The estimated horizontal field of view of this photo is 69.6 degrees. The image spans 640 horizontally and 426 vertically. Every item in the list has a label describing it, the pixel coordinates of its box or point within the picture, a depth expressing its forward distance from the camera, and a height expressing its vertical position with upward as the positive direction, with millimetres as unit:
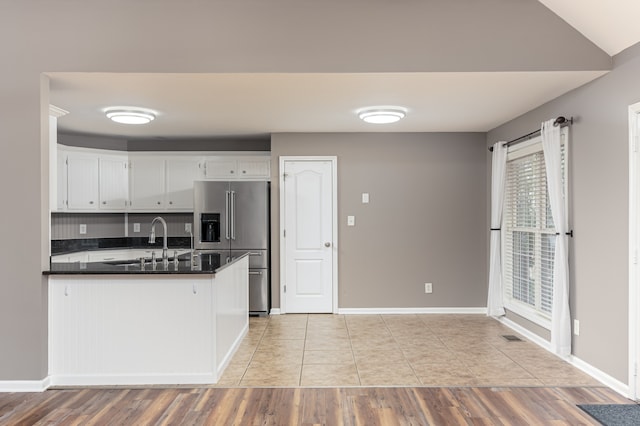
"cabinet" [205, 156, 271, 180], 6117 +620
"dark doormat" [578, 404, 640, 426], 2740 -1244
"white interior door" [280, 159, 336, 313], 5781 -281
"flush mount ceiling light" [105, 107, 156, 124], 4430 +970
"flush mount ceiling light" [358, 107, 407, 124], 4441 +968
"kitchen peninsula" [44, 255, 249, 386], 3336 -824
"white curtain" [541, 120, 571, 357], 3785 -338
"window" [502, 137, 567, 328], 4383 -242
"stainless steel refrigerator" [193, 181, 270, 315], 5641 -88
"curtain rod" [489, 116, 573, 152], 3828 +759
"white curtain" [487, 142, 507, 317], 5086 -162
